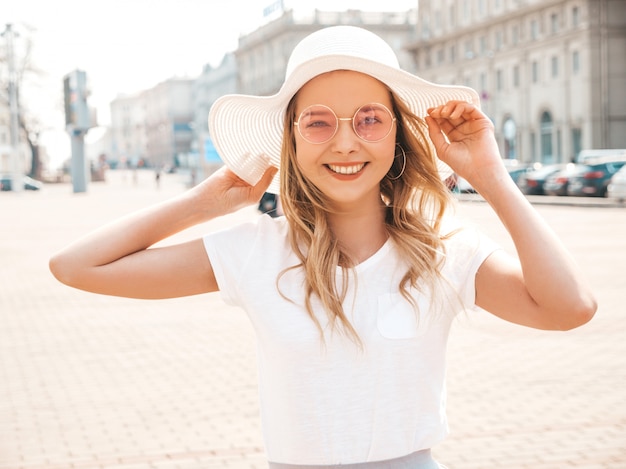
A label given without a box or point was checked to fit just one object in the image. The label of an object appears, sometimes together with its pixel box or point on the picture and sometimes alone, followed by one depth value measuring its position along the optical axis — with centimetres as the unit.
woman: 203
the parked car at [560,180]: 3676
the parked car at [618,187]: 2995
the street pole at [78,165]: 6519
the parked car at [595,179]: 3403
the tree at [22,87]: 7332
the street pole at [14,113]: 6449
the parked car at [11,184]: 7319
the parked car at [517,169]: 4273
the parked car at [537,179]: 3947
